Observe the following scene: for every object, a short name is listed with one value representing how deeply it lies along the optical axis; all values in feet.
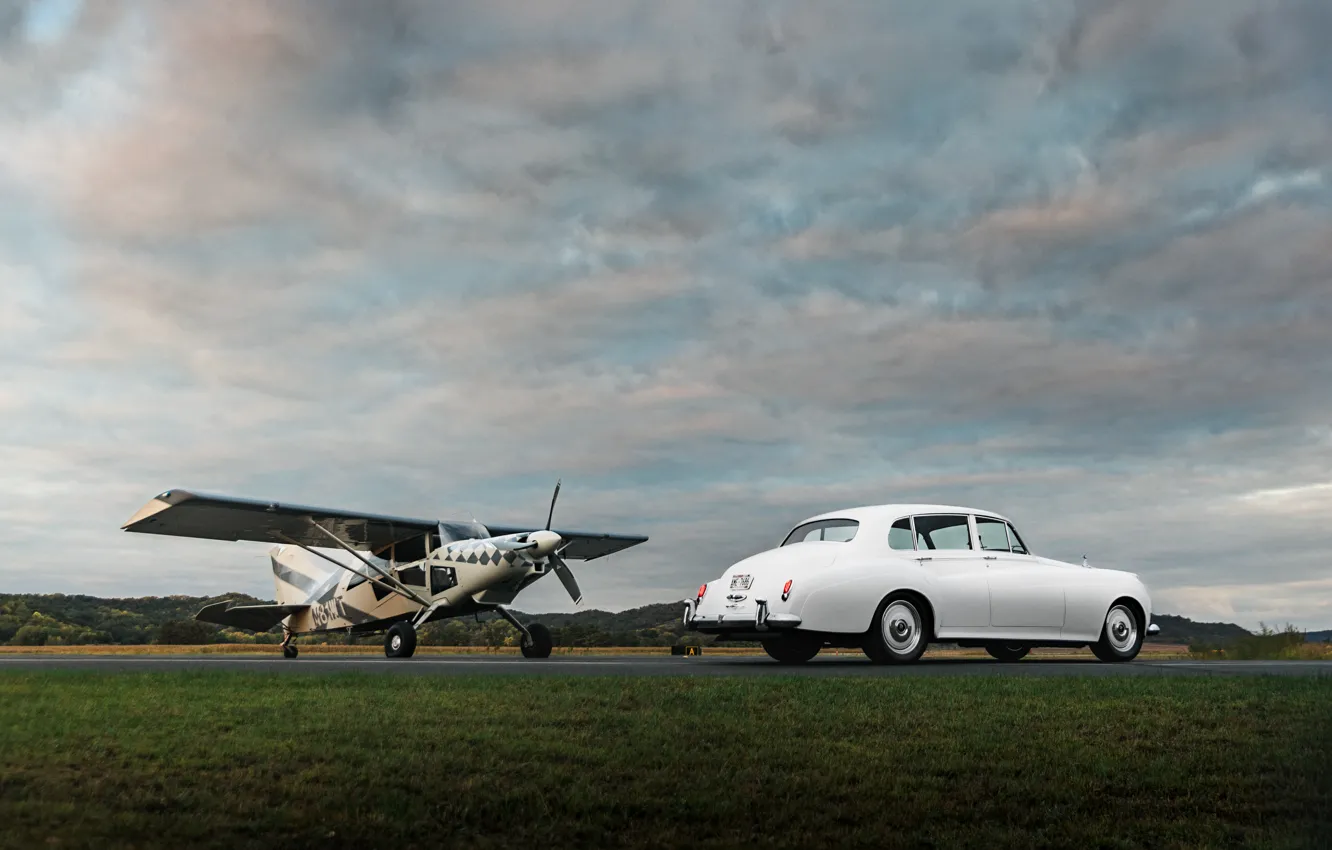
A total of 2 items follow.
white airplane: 69.05
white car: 41.81
